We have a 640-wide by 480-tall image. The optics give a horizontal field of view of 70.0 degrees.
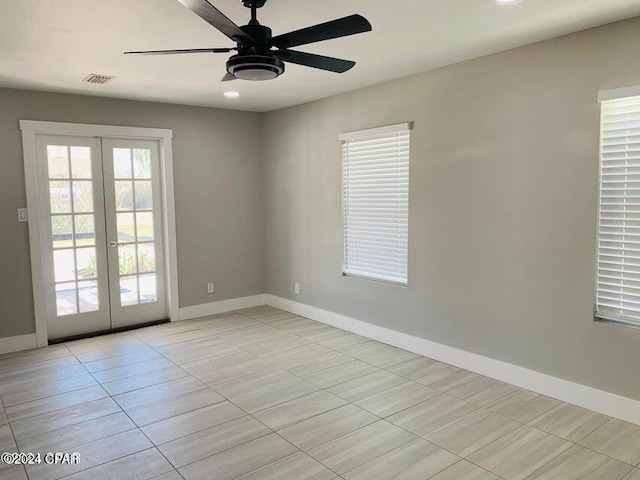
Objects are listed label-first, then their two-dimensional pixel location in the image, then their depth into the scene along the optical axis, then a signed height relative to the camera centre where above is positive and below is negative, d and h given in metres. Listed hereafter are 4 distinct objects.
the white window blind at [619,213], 2.93 -0.07
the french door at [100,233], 4.77 -0.21
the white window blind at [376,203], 4.39 +0.05
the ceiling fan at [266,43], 2.06 +0.82
